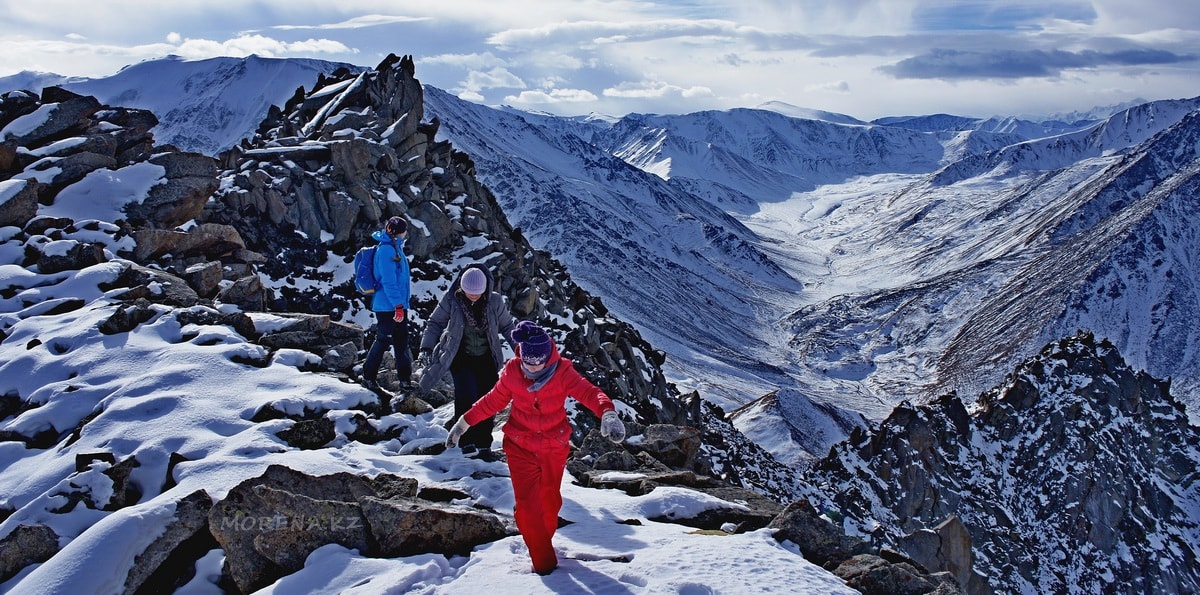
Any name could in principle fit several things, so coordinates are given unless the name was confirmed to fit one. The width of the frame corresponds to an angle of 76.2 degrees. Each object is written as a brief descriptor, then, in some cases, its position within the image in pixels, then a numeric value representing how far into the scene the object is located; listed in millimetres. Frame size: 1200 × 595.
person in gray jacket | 12656
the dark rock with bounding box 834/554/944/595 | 9500
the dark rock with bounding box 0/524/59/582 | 10195
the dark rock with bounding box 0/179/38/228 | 22312
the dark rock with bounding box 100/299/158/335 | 16812
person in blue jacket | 16031
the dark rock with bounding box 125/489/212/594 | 9797
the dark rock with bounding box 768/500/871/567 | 10391
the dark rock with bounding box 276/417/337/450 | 13312
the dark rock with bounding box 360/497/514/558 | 9664
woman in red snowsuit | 9562
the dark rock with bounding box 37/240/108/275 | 20234
